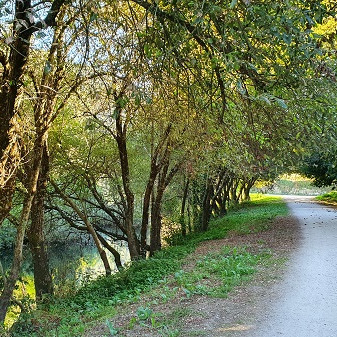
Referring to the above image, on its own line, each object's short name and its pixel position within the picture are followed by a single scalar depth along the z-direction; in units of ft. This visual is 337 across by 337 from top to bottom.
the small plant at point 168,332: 17.75
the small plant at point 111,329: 19.03
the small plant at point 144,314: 20.66
